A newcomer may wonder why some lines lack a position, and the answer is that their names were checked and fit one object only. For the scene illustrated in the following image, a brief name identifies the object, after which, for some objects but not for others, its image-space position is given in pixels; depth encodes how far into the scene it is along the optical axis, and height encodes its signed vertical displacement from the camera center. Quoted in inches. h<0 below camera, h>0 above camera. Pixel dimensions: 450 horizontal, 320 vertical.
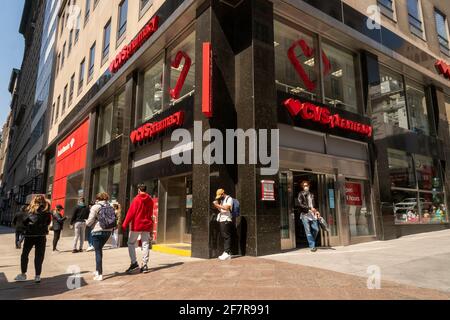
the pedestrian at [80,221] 458.9 -2.5
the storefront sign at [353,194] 454.0 +33.7
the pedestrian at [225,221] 320.5 -2.5
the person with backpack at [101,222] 260.5 -2.4
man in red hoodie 272.5 -5.0
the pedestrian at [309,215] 370.6 +3.3
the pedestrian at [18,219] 333.1 +0.6
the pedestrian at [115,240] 506.6 -32.2
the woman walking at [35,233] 256.8 -10.5
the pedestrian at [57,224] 471.8 -6.7
